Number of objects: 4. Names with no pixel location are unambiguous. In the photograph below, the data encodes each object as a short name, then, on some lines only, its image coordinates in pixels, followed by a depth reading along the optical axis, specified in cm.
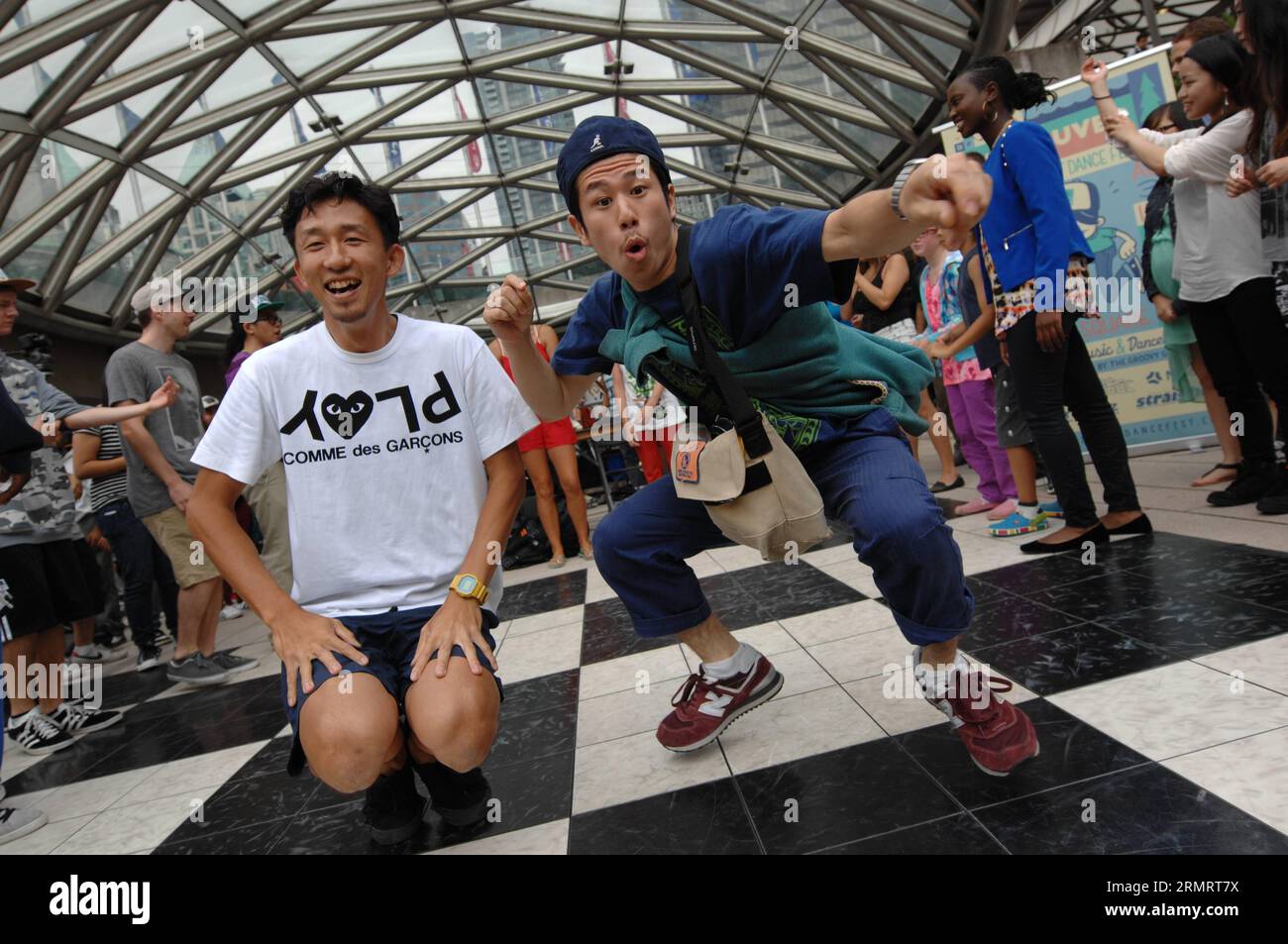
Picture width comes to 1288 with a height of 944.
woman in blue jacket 276
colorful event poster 454
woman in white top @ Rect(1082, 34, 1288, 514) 275
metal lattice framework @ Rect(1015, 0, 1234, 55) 1023
